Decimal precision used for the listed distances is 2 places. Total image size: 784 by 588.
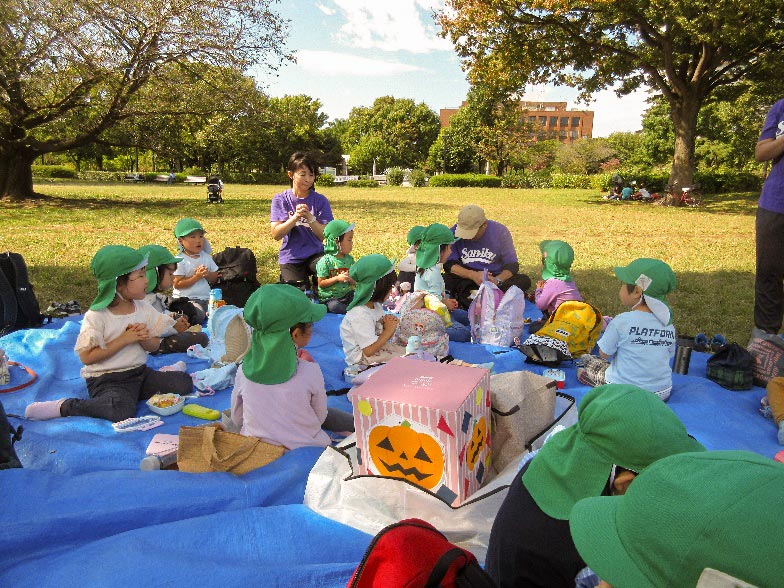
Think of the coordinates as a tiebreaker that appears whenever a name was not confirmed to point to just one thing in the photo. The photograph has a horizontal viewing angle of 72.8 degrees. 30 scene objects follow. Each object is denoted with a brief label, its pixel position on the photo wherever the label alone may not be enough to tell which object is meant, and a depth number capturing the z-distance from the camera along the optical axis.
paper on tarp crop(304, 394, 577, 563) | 2.14
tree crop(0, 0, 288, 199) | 13.52
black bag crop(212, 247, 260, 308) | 5.71
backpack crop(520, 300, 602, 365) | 4.35
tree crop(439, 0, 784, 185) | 16.64
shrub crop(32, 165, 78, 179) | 40.88
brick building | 97.81
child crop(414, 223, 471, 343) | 5.01
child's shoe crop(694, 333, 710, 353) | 4.82
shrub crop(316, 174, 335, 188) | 35.84
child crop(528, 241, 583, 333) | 4.97
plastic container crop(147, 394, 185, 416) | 3.45
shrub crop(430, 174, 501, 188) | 37.62
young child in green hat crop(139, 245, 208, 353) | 4.40
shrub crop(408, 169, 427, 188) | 38.41
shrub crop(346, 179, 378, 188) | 36.19
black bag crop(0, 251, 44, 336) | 4.70
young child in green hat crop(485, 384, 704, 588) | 1.42
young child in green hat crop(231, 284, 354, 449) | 2.70
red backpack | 1.07
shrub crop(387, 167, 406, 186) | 39.16
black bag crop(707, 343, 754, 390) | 3.93
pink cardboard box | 2.19
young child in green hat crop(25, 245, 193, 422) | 3.36
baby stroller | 19.11
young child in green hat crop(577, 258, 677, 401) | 3.50
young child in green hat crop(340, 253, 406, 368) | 3.88
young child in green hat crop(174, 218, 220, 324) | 5.25
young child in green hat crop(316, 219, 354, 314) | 5.66
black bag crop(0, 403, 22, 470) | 2.54
